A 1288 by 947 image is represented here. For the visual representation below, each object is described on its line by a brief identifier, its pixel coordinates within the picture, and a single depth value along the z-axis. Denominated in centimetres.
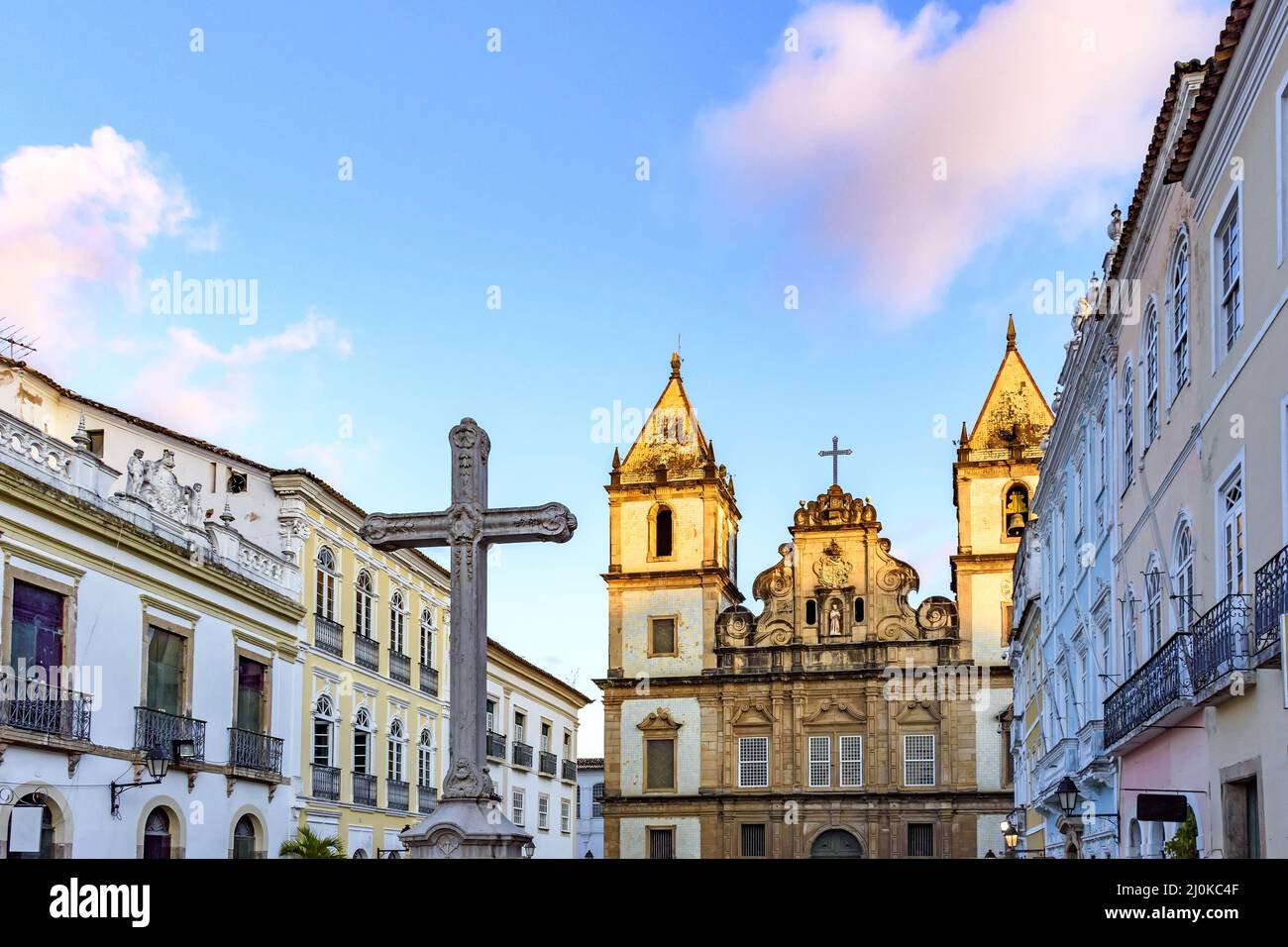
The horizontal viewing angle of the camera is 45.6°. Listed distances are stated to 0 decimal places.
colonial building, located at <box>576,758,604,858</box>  7516
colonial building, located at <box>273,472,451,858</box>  3031
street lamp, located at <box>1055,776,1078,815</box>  2170
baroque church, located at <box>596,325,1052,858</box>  5103
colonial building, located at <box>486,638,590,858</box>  4381
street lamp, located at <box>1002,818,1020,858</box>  3360
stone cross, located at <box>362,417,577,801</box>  1286
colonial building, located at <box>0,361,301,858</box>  2059
